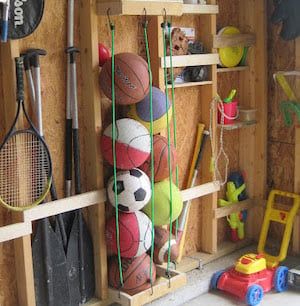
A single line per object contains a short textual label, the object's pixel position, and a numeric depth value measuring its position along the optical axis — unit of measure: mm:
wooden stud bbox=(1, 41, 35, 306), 2787
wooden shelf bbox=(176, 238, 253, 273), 3867
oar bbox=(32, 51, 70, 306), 3020
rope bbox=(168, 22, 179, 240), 3412
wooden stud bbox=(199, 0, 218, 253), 3807
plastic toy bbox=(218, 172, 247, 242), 4219
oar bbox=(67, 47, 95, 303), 3098
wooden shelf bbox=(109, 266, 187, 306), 3182
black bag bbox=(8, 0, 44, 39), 2654
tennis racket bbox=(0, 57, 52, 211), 2787
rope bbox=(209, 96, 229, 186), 3883
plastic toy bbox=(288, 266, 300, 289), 3740
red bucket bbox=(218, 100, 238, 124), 3982
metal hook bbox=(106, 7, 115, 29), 3020
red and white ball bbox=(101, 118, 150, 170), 3082
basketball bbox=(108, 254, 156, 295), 3254
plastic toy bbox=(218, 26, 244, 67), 3914
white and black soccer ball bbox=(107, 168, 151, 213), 3137
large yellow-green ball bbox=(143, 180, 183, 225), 3281
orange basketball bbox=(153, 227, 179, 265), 3377
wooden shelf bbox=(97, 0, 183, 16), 2953
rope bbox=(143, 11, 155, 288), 3138
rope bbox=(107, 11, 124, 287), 3029
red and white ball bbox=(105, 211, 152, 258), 3170
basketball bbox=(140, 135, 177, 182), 3250
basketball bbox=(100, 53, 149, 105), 3005
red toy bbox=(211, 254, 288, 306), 3596
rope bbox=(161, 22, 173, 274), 3271
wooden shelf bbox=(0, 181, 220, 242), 2830
